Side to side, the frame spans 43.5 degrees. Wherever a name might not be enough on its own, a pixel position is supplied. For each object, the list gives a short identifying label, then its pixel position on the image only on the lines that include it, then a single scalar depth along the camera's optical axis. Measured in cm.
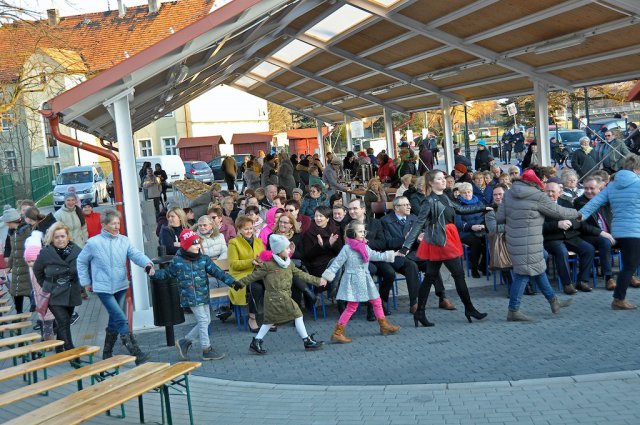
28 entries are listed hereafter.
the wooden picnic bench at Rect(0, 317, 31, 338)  884
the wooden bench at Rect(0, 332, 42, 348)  801
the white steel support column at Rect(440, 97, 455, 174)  2256
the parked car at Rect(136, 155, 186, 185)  3925
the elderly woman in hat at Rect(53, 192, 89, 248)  1316
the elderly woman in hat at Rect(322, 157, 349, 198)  1991
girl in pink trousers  898
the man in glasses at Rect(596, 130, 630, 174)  1802
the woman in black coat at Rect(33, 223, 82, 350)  887
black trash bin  880
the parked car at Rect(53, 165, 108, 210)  3466
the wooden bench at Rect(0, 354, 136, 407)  584
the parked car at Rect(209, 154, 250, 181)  4724
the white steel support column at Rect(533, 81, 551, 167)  1683
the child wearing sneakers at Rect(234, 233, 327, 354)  861
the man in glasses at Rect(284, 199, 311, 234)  1136
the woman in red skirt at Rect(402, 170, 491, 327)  912
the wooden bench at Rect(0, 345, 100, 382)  657
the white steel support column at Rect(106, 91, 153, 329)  1019
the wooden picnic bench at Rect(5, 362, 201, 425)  517
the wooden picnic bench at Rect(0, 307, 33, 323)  933
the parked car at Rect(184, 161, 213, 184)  4291
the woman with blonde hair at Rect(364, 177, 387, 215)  1388
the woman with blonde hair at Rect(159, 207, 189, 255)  1170
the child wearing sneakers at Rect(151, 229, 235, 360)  863
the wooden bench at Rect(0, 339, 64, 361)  745
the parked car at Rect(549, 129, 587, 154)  3728
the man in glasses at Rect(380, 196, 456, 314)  1020
